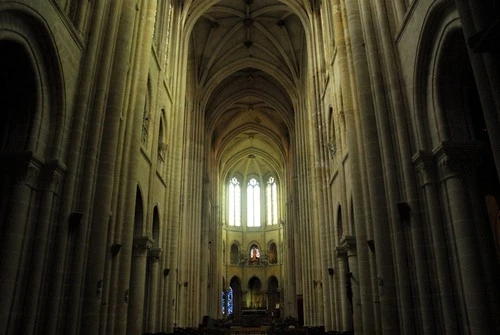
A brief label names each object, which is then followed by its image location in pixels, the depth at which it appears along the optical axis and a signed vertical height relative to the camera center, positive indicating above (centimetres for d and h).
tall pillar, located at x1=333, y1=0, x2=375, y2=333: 1265 +436
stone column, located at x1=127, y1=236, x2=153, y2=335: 1412 +145
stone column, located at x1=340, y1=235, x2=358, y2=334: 1443 +137
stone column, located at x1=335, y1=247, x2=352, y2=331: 1702 +128
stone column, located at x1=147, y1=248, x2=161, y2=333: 1664 +141
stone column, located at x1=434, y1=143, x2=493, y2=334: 774 +159
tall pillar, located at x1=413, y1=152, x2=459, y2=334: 838 +150
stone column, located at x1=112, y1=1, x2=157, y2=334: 1181 +482
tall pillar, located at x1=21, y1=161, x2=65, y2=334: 813 +146
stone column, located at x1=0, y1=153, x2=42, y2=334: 779 +163
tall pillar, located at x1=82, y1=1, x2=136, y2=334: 978 +322
